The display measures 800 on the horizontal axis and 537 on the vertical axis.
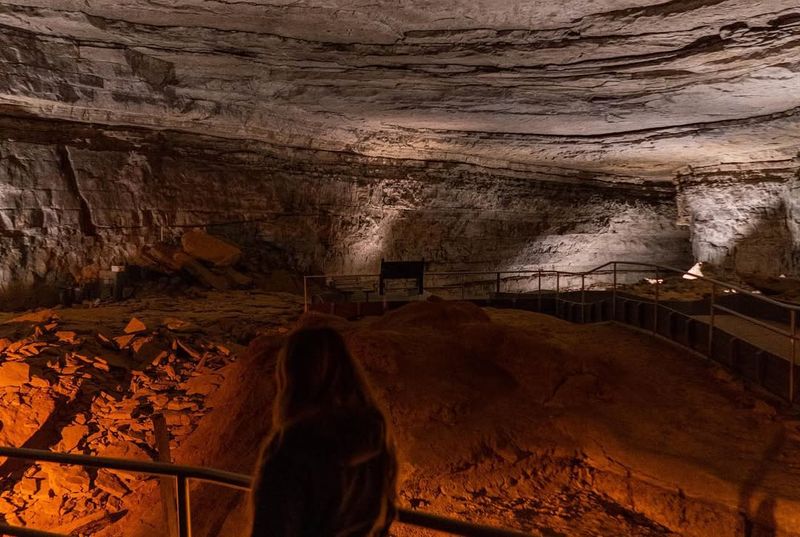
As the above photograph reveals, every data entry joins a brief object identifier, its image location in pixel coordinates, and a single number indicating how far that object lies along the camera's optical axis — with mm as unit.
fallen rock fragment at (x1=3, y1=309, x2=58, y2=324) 10242
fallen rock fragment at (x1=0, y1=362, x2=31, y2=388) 8156
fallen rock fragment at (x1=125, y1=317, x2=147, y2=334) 9719
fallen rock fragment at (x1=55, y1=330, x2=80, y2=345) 9242
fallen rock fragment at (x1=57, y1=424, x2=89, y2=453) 7785
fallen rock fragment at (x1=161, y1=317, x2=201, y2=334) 10305
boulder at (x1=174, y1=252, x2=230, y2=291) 14539
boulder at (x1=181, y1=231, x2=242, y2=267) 14812
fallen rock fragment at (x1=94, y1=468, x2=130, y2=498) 7441
